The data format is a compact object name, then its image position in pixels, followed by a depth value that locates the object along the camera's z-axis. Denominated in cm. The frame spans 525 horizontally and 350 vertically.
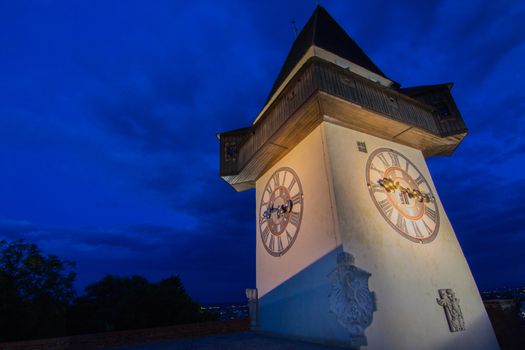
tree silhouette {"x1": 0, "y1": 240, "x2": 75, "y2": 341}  905
